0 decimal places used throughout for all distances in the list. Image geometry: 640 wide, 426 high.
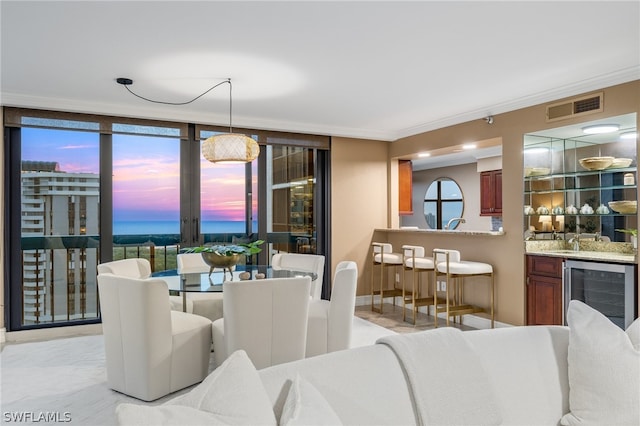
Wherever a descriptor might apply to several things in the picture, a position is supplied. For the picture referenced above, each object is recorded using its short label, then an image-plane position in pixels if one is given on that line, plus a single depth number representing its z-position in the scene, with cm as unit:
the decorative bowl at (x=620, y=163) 418
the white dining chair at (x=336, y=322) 354
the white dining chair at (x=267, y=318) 294
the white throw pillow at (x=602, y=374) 153
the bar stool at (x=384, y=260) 586
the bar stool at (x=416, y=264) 521
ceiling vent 402
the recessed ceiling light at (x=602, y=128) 414
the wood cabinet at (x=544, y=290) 432
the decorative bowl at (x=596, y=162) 436
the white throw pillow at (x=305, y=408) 106
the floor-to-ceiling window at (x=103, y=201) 477
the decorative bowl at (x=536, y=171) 474
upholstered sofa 108
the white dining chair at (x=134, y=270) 354
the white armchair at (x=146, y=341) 296
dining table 327
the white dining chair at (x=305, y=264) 441
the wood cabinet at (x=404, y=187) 681
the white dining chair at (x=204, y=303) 424
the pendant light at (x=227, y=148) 400
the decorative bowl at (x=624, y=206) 404
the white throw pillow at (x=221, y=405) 95
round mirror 951
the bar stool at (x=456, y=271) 479
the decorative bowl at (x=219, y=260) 369
